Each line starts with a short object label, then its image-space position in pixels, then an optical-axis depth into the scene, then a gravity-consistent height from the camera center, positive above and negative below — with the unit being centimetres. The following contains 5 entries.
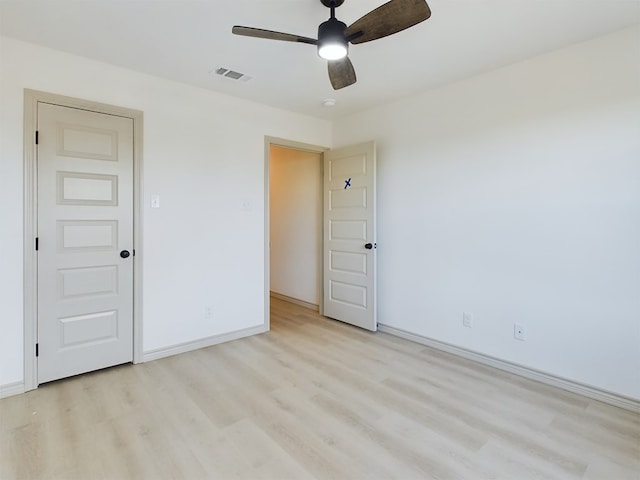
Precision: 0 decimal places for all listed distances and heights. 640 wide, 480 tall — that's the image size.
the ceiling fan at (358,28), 165 +112
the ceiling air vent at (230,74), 290 +145
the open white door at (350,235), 380 +6
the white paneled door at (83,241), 257 -1
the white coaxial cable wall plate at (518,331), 279 -75
